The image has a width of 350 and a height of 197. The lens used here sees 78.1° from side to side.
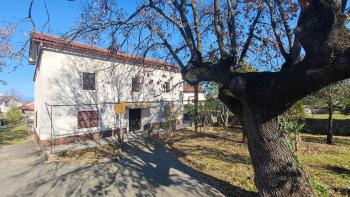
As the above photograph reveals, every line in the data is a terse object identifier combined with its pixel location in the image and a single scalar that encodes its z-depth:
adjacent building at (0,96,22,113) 69.77
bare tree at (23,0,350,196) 3.37
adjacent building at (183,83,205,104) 34.69
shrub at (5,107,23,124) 33.89
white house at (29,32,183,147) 14.46
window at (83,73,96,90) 16.64
